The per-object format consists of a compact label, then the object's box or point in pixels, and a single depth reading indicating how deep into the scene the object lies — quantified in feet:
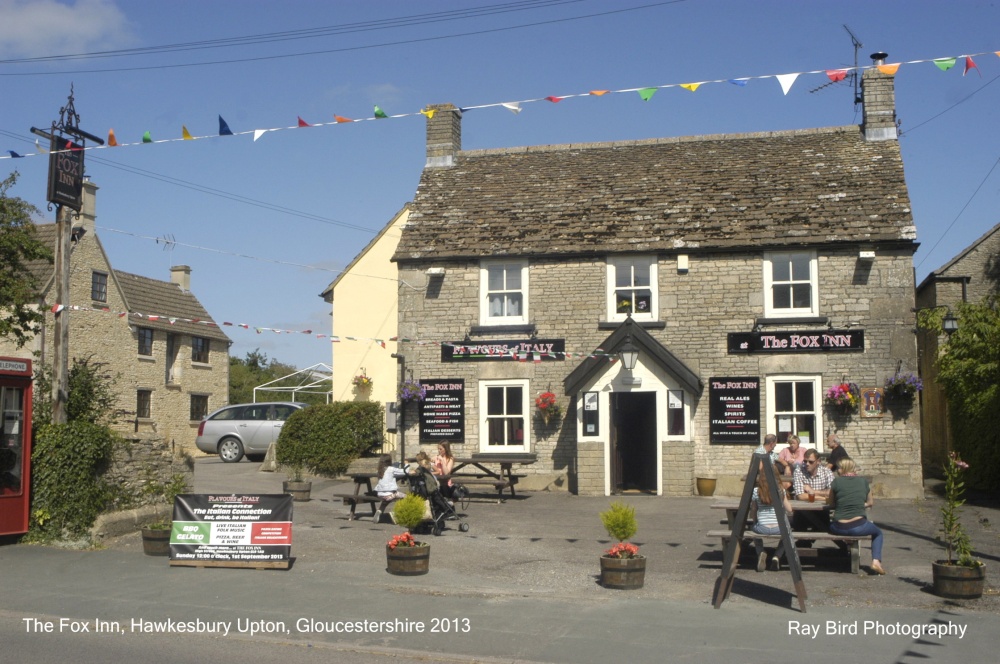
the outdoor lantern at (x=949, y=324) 64.44
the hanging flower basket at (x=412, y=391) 73.67
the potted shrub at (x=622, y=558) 35.88
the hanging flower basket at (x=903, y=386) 65.87
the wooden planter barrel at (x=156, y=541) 43.06
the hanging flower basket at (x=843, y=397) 66.33
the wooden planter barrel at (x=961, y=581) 33.35
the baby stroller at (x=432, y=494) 49.62
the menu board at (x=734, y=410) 68.28
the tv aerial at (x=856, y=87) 80.69
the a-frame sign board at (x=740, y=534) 32.76
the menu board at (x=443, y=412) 73.31
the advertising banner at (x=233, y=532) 40.32
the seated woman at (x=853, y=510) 38.73
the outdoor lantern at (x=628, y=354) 67.67
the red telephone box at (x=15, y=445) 44.93
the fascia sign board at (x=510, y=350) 72.18
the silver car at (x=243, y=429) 87.66
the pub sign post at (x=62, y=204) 48.93
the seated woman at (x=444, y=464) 56.18
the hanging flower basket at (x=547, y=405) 70.49
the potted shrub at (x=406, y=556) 38.42
